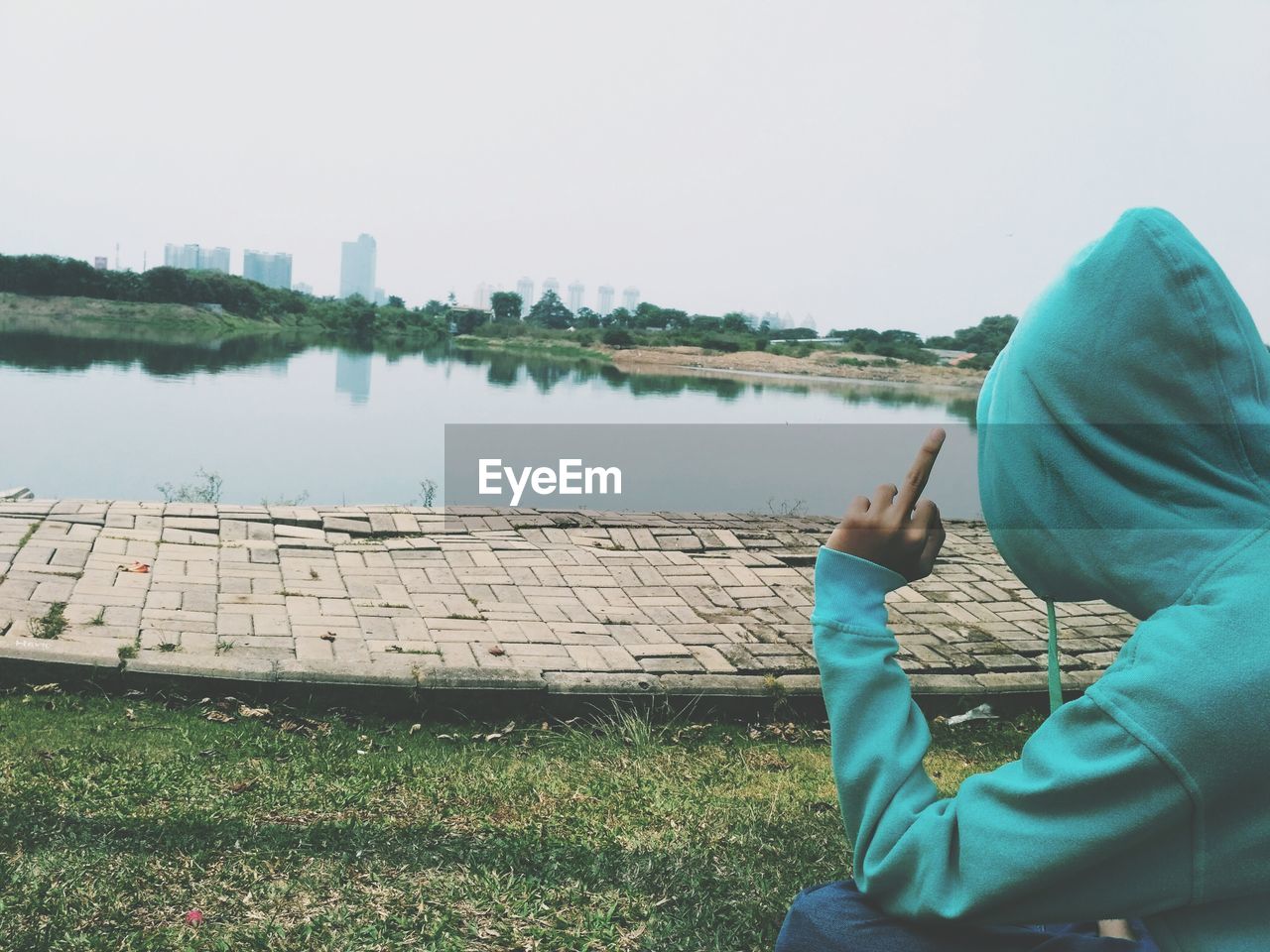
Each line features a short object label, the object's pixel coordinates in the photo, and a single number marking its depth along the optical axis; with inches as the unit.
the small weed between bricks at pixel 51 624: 165.2
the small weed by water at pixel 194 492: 319.9
